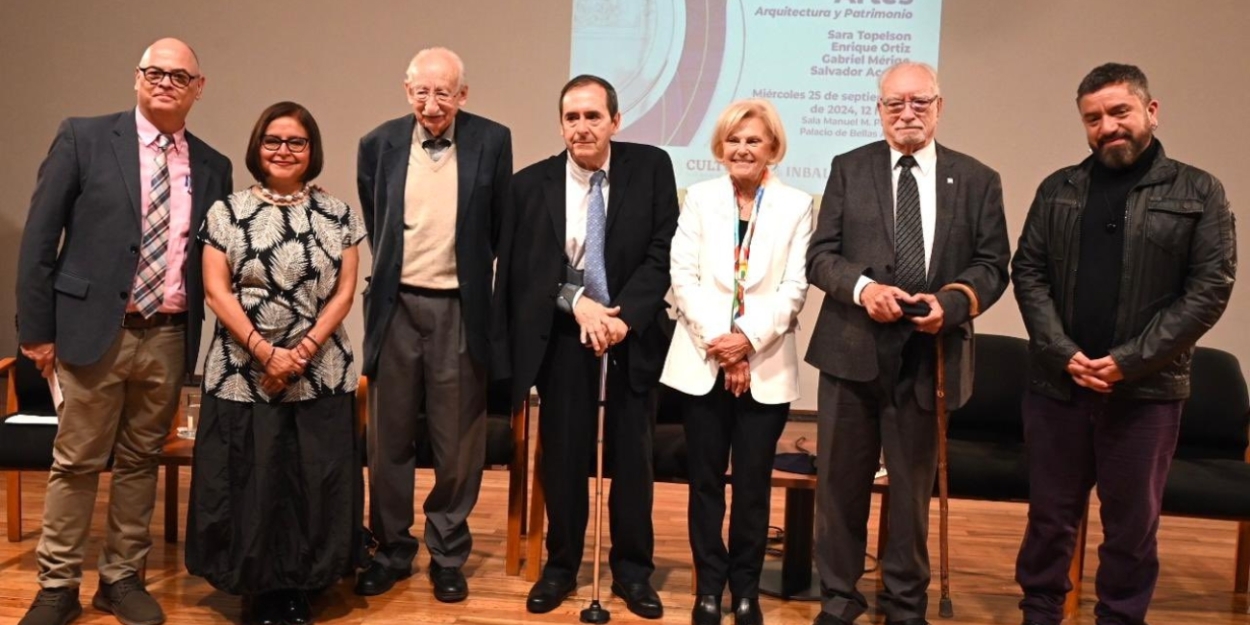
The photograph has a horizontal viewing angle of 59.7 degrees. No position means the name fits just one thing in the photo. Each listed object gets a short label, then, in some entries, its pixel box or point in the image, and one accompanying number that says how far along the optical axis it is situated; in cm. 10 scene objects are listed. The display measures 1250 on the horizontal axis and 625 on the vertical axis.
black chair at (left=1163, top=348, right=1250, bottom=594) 380
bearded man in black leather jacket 296
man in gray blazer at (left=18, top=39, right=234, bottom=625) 307
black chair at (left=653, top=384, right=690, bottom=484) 362
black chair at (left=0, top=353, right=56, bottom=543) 364
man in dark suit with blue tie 331
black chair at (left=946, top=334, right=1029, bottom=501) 361
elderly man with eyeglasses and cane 309
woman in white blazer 319
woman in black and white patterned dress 309
